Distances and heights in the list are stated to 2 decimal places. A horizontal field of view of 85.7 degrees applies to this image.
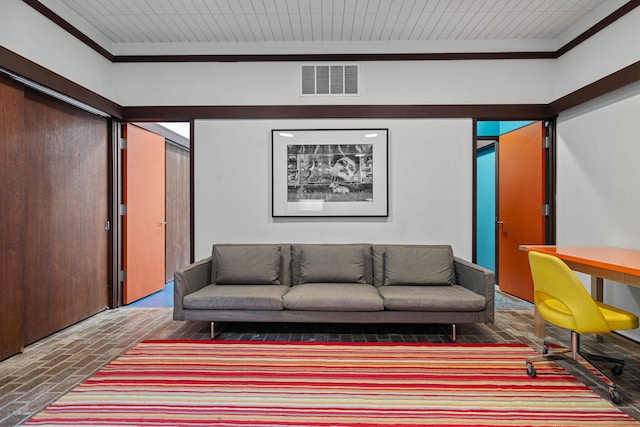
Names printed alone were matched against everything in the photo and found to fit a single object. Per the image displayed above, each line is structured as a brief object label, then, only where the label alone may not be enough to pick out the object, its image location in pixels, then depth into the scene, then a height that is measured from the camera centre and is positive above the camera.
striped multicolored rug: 1.93 -1.14
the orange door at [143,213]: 4.11 -0.01
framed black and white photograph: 3.85 +0.45
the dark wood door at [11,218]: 2.59 -0.04
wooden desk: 2.12 -0.33
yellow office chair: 2.10 -0.64
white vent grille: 3.92 +1.50
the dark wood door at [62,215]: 2.97 -0.02
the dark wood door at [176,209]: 5.34 +0.06
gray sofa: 2.95 -0.71
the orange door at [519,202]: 4.05 +0.13
